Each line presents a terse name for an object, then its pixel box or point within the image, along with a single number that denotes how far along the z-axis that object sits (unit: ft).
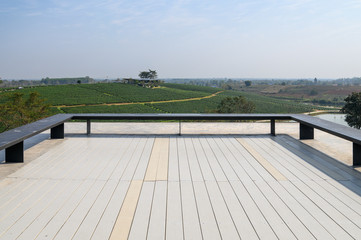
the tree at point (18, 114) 62.80
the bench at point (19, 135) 11.89
